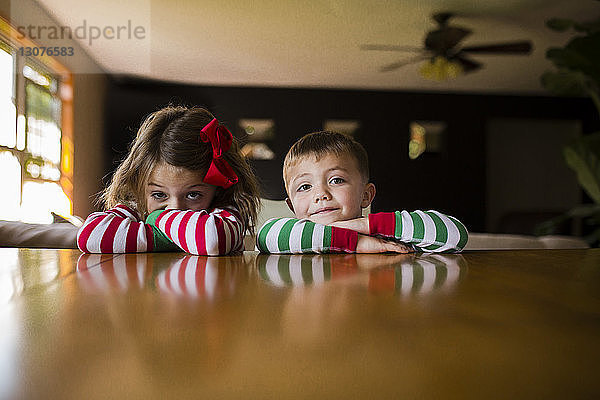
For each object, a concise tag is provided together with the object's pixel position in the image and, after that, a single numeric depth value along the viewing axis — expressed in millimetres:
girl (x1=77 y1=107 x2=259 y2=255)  737
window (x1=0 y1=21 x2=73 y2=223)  2922
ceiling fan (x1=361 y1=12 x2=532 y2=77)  3186
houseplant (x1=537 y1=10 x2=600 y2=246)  1562
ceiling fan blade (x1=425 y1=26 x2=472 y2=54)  3160
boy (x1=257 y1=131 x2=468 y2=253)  727
